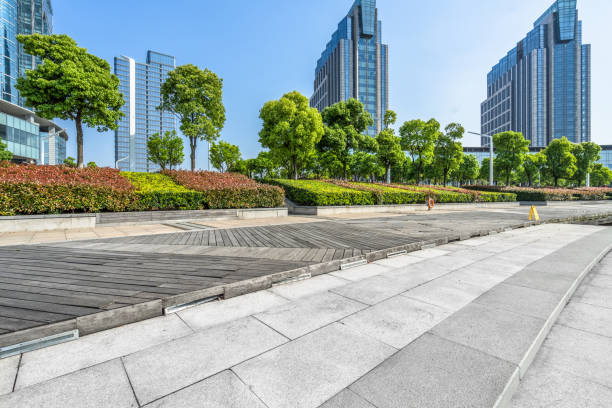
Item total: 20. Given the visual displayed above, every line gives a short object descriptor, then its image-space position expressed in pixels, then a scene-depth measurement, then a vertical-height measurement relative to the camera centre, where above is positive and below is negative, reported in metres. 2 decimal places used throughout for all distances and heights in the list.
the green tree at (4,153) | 34.18 +6.35
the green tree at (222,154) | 43.94 +7.99
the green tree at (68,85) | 16.11 +7.20
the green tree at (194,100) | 22.59 +8.87
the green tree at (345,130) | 30.25 +8.50
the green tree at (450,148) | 34.53 +7.02
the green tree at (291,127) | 24.47 +6.94
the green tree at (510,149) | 38.62 +7.66
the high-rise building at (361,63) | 101.32 +54.87
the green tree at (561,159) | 42.12 +6.76
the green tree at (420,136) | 31.31 +7.74
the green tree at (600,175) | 56.17 +5.59
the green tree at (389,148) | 31.02 +6.21
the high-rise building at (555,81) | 118.75 +55.60
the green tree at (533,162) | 45.12 +6.67
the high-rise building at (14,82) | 46.12 +29.07
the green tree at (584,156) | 44.56 +7.52
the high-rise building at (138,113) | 133.62 +44.40
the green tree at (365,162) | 34.25 +5.24
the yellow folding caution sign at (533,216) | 12.45 -0.70
